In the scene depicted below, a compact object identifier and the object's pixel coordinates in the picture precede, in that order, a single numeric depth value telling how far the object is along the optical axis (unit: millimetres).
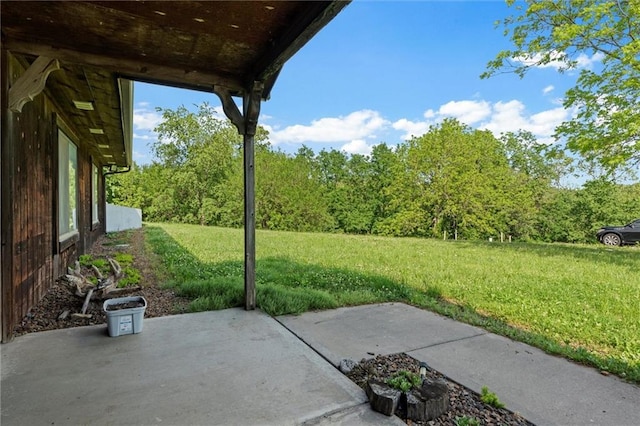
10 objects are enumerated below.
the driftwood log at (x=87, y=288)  3424
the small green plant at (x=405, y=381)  1983
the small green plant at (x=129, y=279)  3832
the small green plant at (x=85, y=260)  5312
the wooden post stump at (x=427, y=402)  1818
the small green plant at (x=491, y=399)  1955
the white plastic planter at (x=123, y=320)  2854
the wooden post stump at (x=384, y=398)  1837
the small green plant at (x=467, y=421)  1743
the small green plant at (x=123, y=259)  5506
